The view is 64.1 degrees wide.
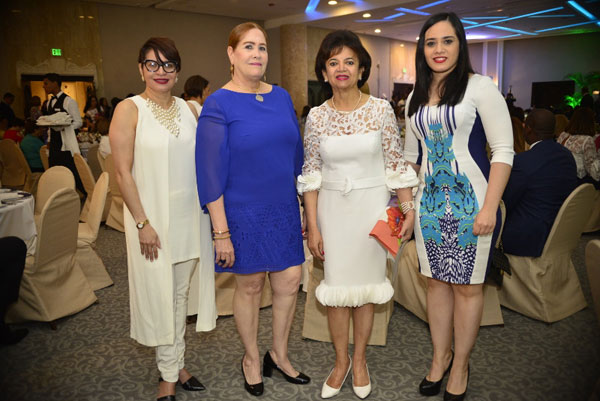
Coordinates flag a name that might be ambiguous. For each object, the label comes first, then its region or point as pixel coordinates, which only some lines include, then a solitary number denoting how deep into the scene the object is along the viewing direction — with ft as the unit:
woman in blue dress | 6.70
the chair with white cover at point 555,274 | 9.90
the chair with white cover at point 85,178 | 16.65
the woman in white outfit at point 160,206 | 6.77
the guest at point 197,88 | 14.26
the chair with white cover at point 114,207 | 18.93
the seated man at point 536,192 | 9.70
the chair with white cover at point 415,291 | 10.09
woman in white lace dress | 6.89
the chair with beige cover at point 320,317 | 9.37
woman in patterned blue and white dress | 6.51
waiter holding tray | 20.45
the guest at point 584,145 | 16.05
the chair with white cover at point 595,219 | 17.10
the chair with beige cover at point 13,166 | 22.20
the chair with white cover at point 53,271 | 10.48
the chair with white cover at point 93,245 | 12.63
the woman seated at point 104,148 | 19.79
